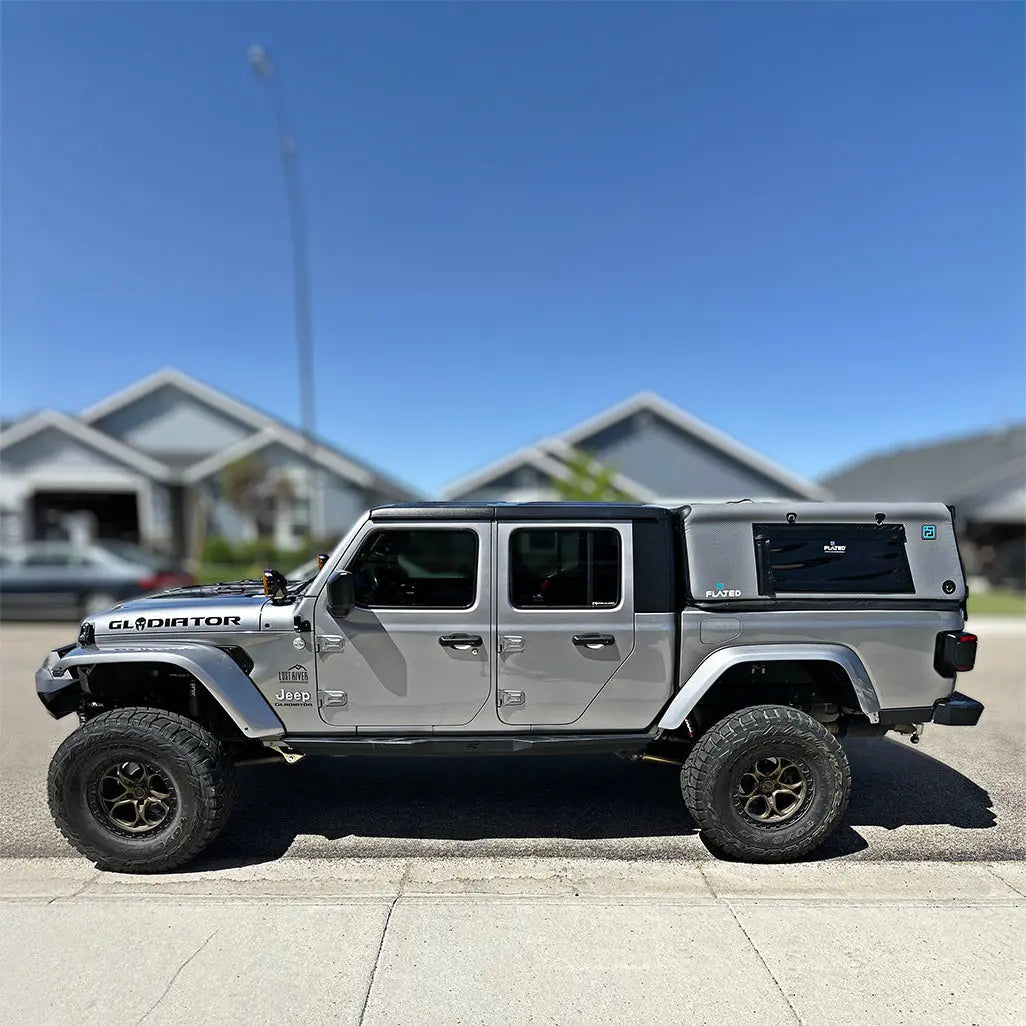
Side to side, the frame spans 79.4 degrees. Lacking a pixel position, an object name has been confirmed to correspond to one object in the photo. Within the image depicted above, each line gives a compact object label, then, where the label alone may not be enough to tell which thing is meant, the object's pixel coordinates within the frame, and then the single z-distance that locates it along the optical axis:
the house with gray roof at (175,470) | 20.81
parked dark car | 11.24
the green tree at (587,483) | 17.72
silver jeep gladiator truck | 3.25
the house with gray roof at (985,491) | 20.06
